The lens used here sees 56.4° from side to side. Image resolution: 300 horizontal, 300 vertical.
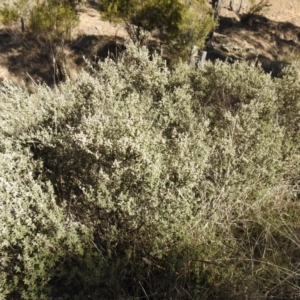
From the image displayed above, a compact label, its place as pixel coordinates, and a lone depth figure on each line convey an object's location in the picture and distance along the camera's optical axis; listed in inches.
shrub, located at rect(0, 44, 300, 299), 104.6
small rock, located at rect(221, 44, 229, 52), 605.3
